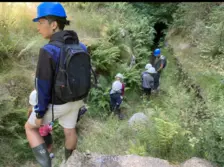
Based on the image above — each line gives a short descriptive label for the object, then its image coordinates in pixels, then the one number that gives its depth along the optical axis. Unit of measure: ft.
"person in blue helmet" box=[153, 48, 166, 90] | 18.03
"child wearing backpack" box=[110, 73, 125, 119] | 14.10
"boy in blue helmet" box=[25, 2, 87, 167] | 5.83
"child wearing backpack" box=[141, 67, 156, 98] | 16.50
